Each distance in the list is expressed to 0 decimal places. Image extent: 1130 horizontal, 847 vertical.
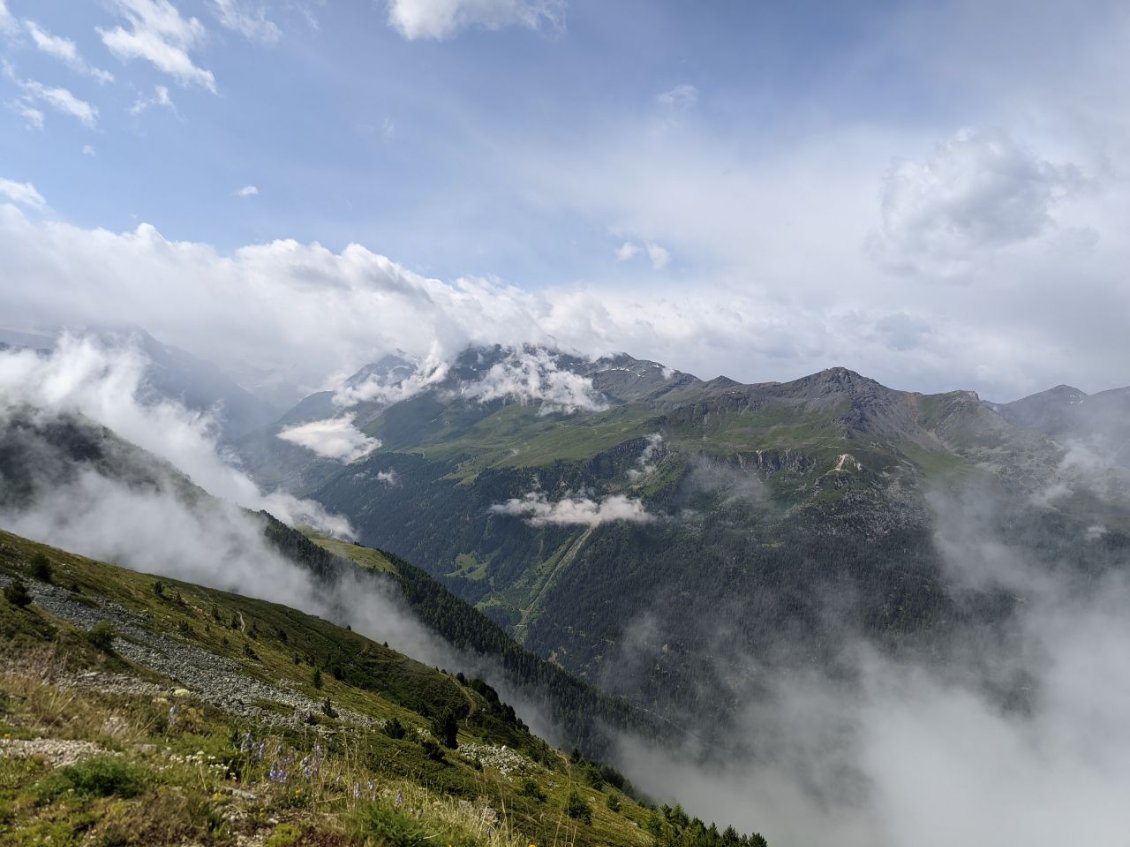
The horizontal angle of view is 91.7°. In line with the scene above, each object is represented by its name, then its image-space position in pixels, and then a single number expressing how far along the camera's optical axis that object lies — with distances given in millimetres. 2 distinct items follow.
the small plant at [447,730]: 51719
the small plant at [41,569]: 49219
